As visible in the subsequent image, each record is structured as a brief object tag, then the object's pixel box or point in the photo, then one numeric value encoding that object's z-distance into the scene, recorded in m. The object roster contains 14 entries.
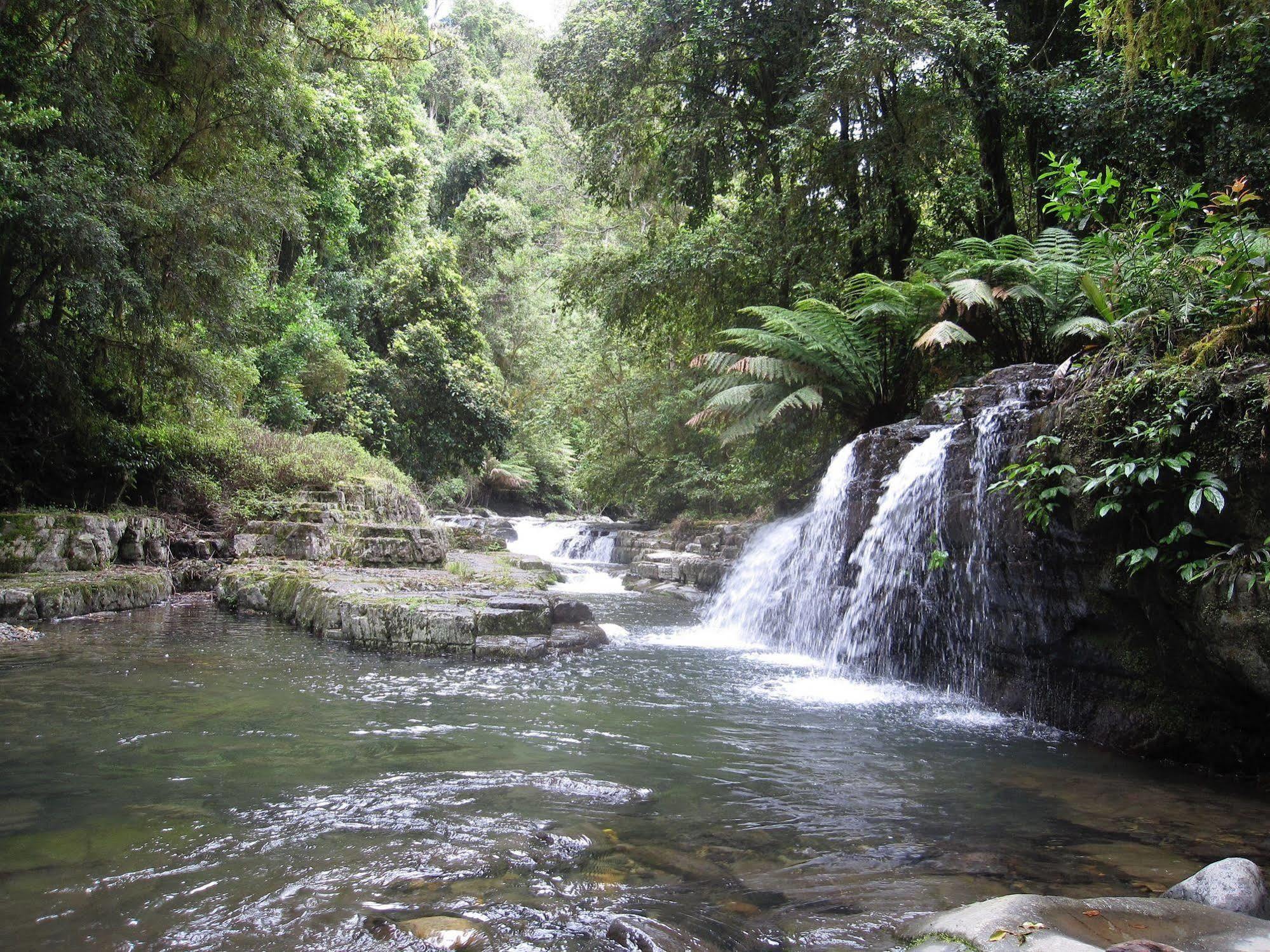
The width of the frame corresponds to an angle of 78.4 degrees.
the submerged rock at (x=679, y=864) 2.69
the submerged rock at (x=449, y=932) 2.17
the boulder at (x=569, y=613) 7.67
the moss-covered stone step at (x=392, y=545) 10.62
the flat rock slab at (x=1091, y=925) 2.00
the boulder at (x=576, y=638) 6.95
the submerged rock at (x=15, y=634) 6.22
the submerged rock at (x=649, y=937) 2.17
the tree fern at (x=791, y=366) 9.10
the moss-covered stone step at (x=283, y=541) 10.49
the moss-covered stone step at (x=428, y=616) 6.57
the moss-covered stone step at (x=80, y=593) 6.98
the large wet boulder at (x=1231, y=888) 2.29
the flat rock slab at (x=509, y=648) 6.40
